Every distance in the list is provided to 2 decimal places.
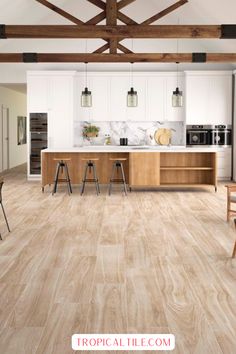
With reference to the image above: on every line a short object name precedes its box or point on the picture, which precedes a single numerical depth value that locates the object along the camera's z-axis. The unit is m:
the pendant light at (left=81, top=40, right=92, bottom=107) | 9.70
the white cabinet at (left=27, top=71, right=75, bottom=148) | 13.09
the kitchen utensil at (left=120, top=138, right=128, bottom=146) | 13.13
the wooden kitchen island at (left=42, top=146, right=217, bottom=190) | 10.92
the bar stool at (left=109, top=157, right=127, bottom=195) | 10.78
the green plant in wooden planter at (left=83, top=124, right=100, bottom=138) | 13.41
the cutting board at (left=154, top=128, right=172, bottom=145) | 13.54
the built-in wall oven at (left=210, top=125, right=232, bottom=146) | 13.14
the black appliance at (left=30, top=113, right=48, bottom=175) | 13.20
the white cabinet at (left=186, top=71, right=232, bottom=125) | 13.14
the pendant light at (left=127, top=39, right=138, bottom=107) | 9.56
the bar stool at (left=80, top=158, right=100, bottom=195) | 10.75
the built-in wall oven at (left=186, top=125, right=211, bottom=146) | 13.14
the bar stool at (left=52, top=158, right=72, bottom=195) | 10.68
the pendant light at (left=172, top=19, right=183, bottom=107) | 9.72
